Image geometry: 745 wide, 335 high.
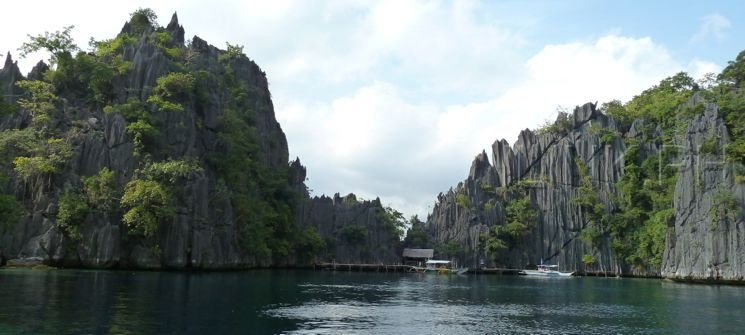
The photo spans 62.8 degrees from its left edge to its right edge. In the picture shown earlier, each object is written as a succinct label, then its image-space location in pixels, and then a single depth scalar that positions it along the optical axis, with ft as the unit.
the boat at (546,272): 313.53
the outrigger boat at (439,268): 338.34
